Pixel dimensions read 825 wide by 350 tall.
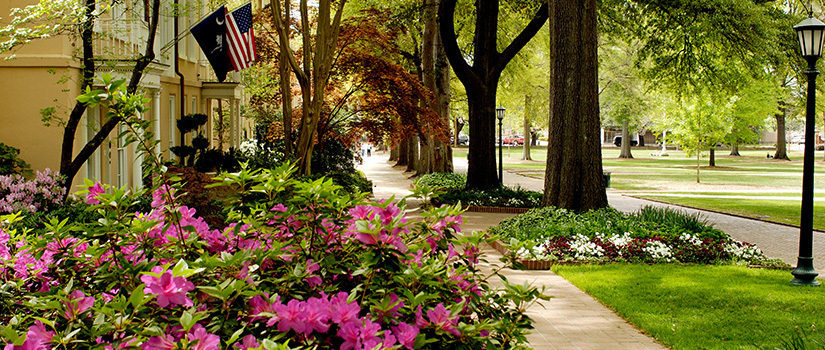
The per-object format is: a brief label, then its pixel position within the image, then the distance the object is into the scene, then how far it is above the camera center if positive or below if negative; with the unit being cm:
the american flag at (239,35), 1711 +228
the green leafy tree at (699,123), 3978 +110
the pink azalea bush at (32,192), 958 -66
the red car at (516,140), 11694 +48
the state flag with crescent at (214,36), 1711 +224
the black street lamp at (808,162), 973 -20
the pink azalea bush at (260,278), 261 -52
